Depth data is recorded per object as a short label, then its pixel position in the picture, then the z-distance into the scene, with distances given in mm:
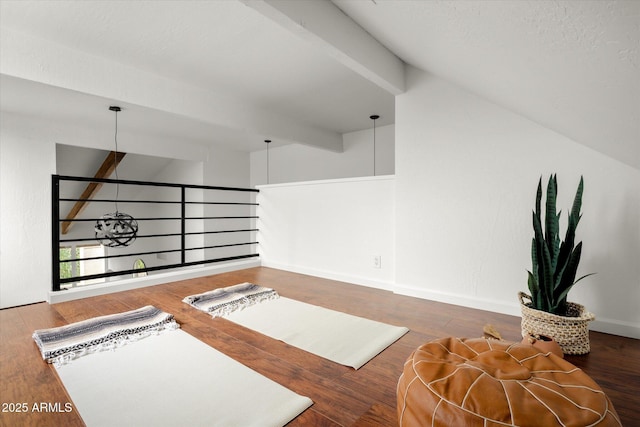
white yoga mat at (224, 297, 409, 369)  1659
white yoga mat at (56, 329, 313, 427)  1143
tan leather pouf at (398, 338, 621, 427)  729
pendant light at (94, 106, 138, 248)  3729
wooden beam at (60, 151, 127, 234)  5176
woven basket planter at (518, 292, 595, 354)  1597
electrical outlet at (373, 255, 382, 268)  3029
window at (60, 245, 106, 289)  7266
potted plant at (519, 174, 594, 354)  1606
